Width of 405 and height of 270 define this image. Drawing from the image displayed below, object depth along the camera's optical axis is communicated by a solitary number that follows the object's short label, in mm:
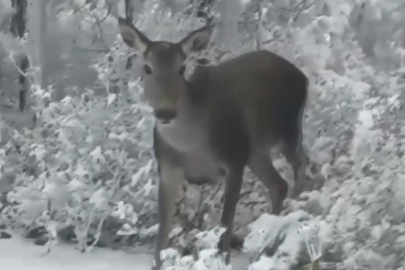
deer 11430
